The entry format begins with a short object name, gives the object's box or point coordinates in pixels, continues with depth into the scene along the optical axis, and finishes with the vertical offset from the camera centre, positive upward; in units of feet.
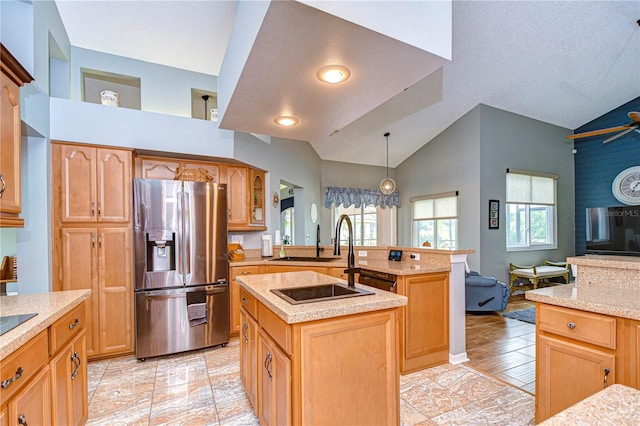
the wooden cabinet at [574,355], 5.11 -2.56
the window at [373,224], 25.93 -0.83
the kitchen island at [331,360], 4.71 -2.39
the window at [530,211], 21.31 +0.18
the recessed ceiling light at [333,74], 6.59 +3.13
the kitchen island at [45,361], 3.96 -2.21
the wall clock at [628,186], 20.76 +1.85
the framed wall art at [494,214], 20.18 -0.02
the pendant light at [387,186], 20.41 +1.90
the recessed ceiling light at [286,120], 9.38 +2.98
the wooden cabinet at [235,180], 11.48 +1.48
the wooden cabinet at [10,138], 5.37 +1.44
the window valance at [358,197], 23.59 +1.40
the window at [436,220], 22.09 -0.45
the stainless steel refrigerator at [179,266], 9.92 -1.68
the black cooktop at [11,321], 4.31 -1.57
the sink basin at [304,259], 12.90 -1.89
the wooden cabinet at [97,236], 9.54 -0.62
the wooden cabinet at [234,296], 11.59 -3.08
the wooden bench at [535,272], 19.29 -3.81
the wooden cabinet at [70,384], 5.09 -3.06
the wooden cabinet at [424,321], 9.00 -3.24
